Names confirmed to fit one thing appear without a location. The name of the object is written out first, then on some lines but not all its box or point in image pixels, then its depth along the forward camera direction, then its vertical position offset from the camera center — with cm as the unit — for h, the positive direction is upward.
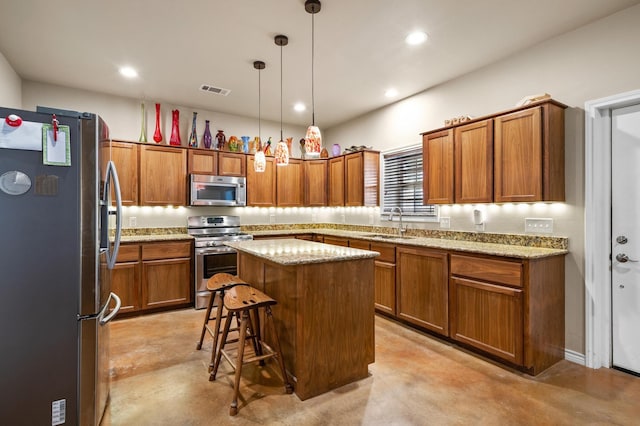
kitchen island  226 -74
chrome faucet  432 -9
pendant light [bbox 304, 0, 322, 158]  249 +60
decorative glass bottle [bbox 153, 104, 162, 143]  445 +112
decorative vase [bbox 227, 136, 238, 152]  501 +107
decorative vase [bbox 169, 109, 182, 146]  458 +119
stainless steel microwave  456 +33
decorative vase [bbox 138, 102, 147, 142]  445 +123
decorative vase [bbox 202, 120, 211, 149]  487 +115
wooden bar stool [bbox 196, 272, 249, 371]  261 -62
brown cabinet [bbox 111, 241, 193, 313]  389 -78
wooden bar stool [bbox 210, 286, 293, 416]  213 -75
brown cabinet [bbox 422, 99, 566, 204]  269 +51
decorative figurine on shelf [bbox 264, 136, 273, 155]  519 +104
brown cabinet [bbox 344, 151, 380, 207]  481 +52
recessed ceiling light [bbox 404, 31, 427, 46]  285 +157
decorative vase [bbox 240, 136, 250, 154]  515 +110
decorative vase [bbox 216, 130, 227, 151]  497 +112
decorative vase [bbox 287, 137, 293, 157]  559 +123
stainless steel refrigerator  154 -26
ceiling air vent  408 +160
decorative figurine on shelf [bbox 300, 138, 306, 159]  590 +118
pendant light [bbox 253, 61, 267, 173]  327 +57
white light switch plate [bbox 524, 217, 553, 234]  291 -12
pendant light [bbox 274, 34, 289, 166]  293 +58
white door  253 -19
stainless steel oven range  432 -49
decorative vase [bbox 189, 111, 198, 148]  471 +111
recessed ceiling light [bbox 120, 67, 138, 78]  356 +159
